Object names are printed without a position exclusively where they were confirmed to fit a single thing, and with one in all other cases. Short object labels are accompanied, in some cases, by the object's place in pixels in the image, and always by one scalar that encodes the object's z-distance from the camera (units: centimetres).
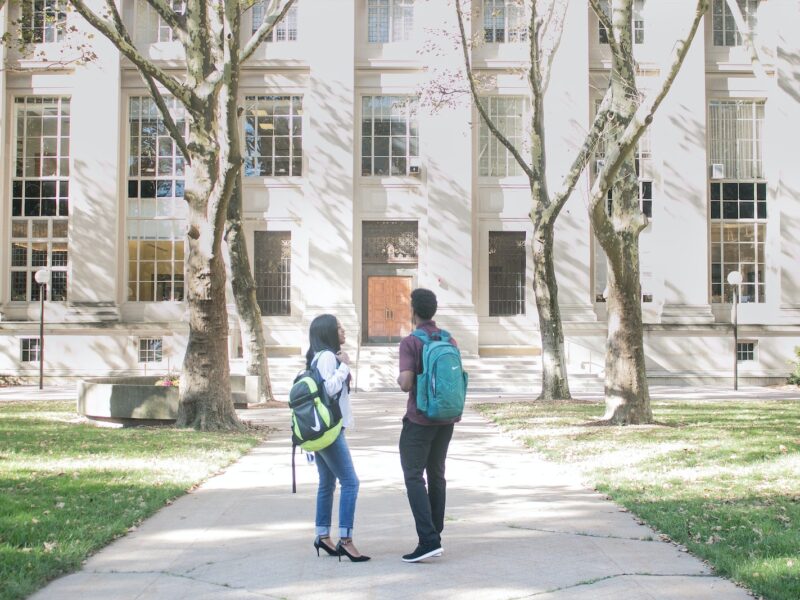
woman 632
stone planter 1561
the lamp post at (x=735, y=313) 2706
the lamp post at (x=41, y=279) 2631
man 627
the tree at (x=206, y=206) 1469
